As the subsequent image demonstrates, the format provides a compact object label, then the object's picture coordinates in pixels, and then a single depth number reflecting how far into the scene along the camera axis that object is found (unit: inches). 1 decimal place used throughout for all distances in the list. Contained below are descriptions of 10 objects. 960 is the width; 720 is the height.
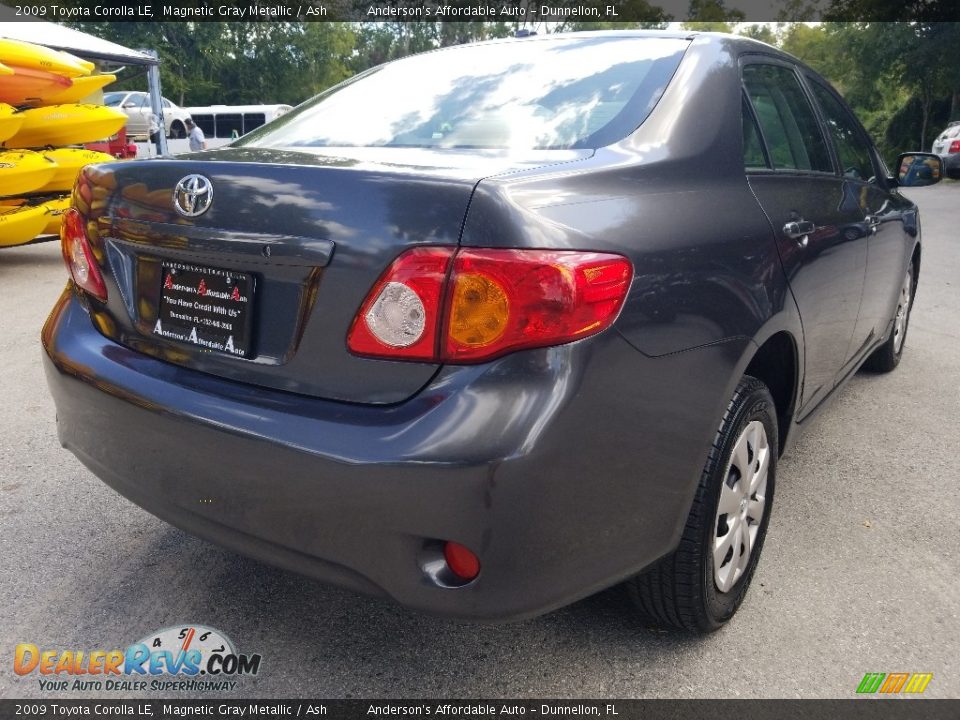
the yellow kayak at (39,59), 297.6
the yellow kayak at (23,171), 285.9
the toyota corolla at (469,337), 60.9
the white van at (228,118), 1173.1
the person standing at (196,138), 820.3
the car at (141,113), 924.0
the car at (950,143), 759.3
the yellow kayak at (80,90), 325.7
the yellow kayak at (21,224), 292.0
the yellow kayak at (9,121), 279.1
